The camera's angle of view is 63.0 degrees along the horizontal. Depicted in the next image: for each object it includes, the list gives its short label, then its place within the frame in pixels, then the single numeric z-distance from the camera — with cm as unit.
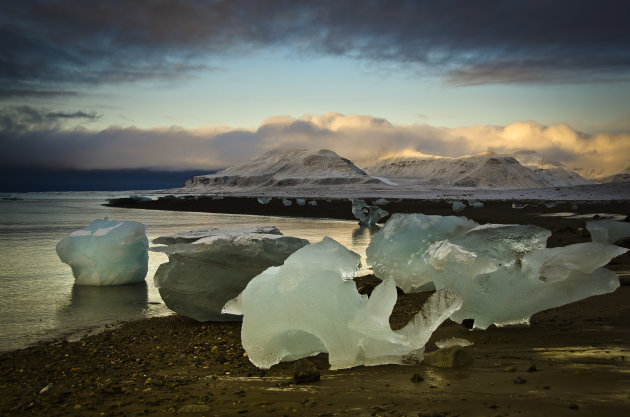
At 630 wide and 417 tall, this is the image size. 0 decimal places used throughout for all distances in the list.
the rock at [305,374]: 377
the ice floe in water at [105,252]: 956
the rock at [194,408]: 334
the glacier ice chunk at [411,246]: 807
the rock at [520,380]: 325
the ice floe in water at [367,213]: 2492
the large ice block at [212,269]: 680
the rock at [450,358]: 376
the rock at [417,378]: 346
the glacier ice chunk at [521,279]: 470
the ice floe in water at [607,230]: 913
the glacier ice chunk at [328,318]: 395
